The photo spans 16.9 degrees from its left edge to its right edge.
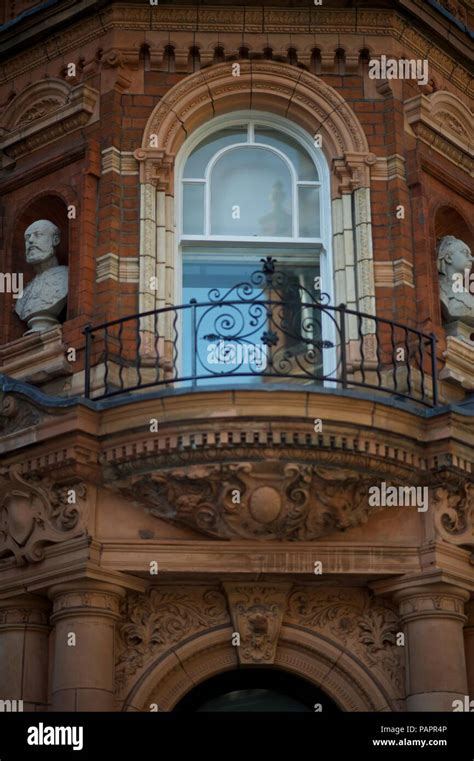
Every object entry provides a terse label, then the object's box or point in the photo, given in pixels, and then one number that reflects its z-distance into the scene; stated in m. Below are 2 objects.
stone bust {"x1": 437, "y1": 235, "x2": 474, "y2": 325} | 16.05
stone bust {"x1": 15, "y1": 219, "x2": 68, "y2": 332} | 15.87
